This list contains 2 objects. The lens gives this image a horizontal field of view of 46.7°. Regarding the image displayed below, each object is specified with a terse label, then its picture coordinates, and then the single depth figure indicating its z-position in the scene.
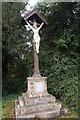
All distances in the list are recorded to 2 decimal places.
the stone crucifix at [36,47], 4.05
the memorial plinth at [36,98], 3.30
